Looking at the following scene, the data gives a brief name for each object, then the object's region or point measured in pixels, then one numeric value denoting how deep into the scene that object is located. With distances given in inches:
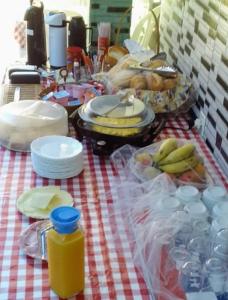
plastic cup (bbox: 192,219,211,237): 34.7
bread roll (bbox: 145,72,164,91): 58.7
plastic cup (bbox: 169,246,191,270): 33.3
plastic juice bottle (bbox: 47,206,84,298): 30.0
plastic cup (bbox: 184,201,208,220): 35.8
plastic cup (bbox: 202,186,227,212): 38.3
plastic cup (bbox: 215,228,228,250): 32.7
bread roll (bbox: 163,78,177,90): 59.2
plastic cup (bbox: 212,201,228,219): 35.8
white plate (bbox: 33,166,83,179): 47.0
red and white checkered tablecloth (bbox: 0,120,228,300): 33.9
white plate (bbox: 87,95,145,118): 52.7
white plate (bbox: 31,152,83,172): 46.5
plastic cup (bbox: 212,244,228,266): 32.4
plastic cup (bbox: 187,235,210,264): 33.4
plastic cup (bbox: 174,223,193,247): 34.6
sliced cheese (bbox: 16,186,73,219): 41.2
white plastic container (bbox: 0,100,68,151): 51.6
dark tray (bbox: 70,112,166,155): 50.0
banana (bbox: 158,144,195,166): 45.1
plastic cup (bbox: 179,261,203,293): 31.9
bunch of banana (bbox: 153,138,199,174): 44.6
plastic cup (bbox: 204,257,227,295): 31.7
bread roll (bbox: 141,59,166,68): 63.1
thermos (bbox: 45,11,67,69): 70.9
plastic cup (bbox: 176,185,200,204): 37.9
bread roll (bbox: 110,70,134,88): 60.3
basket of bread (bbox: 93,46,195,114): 58.5
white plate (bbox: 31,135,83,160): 47.4
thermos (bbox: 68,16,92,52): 74.0
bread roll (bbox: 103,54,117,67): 71.3
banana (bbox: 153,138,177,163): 46.1
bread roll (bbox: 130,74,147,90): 58.9
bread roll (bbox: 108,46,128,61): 71.6
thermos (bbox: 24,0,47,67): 72.2
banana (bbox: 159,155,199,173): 44.3
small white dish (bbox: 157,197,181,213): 36.7
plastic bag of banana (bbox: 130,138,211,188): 44.1
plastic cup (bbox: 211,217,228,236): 34.3
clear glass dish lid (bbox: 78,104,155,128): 50.8
